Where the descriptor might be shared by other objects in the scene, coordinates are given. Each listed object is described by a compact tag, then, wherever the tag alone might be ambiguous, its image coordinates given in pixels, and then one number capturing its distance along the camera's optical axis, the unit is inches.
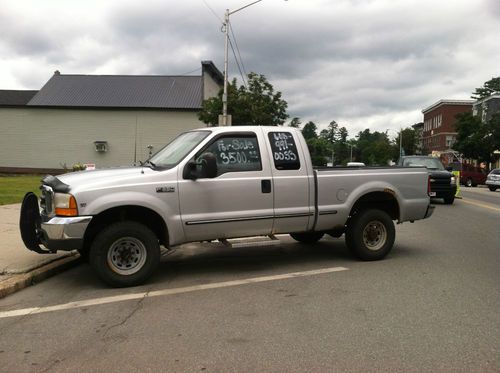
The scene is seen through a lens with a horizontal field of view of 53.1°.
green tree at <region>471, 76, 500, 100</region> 3585.1
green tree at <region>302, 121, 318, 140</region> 6313.5
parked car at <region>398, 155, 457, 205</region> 679.7
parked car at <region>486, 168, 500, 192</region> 1260.0
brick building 3329.2
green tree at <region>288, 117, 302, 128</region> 1788.6
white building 1673.2
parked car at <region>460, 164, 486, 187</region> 1536.7
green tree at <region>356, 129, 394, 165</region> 3961.9
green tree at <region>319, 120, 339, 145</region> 7480.3
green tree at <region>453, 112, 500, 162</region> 1884.8
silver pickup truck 234.5
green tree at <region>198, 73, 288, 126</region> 1285.7
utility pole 935.7
